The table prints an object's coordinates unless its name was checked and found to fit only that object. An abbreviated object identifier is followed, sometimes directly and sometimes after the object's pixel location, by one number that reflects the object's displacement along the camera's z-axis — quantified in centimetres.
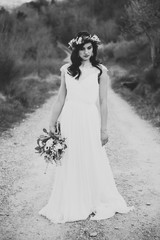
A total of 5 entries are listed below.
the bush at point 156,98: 1202
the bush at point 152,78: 1416
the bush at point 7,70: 1277
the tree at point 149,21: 1509
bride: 381
